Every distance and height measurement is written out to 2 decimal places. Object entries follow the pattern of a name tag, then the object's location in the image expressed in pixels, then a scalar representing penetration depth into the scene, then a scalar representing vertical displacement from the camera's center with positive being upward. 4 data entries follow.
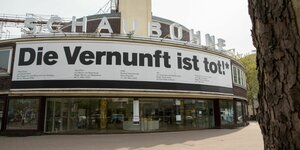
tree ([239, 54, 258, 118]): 41.07 +5.18
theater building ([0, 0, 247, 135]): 17.34 +2.06
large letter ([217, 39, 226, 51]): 22.31 +5.45
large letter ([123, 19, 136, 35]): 20.42 +6.54
